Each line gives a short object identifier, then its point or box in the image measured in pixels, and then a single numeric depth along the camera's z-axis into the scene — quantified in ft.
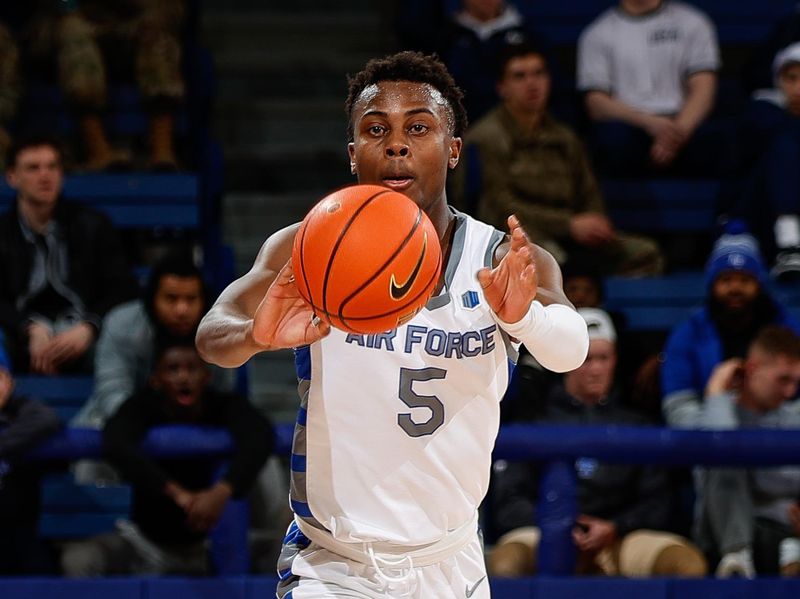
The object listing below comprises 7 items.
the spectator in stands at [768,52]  44.13
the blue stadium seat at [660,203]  43.80
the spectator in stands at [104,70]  43.04
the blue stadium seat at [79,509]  34.75
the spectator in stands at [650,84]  43.42
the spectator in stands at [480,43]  43.21
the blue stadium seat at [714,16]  48.86
